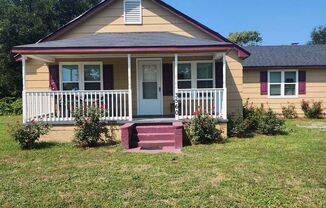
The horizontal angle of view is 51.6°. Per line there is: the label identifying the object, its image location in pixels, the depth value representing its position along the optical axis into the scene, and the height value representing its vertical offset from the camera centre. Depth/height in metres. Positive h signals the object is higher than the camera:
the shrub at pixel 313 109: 18.23 -0.79
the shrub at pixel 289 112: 18.59 -0.97
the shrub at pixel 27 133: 9.45 -1.06
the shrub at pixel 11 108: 24.66 -0.90
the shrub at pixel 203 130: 10.01 -1.04
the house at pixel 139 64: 12.48 +1.22
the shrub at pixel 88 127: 9.71 -0.92
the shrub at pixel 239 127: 11.16 -1.09
